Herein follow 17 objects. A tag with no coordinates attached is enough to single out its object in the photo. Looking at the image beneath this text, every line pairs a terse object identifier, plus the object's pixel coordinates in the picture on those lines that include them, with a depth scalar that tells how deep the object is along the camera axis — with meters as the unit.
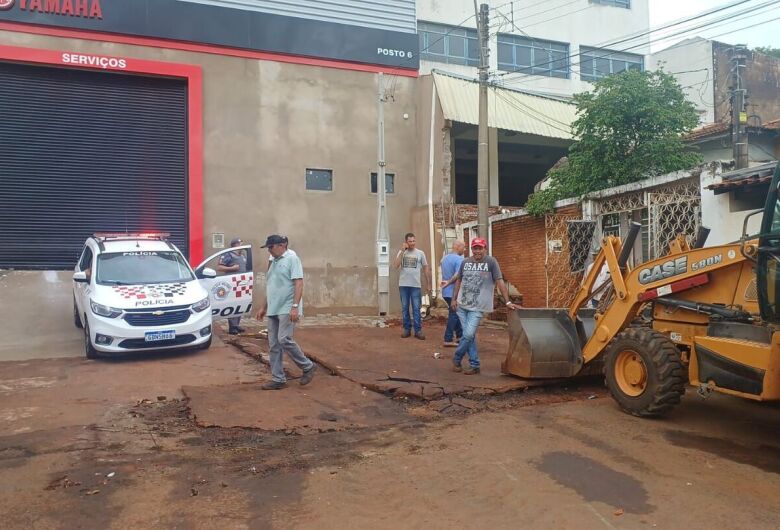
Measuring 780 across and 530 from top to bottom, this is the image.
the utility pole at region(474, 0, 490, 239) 12.87
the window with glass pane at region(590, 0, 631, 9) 28.55
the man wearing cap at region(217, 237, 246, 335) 10.81
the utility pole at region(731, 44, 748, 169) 14.23
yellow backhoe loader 4.99
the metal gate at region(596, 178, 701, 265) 10.48
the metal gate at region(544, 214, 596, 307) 12.94
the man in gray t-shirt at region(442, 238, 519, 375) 7.53
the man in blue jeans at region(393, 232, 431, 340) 10.34
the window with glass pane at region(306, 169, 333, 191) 17.25
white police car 8.70
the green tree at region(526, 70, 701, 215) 12.57
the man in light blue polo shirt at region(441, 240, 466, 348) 9.84
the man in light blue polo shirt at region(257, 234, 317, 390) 7.00
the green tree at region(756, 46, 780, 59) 32.00
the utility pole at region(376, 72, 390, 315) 13.67
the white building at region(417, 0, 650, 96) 24.72
